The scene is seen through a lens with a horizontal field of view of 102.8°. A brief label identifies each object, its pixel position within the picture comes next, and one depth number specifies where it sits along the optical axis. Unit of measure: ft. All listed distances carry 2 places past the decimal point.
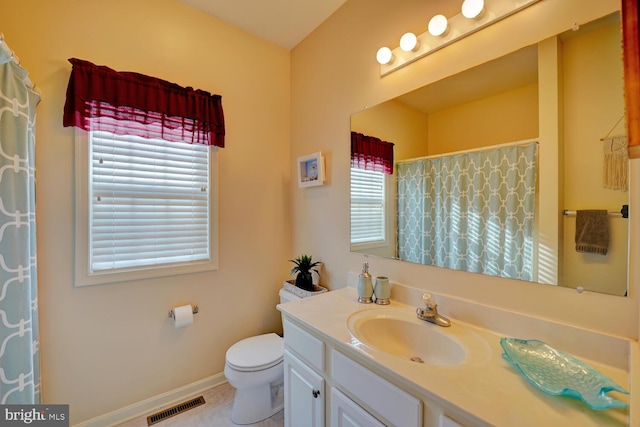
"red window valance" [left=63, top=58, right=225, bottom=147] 4.60
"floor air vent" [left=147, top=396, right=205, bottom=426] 5.22
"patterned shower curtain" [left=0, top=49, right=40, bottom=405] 3.19
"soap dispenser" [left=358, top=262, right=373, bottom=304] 4.48
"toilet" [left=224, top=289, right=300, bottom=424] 4.97
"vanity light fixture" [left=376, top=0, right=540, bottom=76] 3.35
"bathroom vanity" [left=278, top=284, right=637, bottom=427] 2.09
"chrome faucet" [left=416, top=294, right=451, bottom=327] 3.60
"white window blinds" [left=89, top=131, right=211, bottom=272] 4.95
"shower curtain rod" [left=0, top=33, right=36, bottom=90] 2.96
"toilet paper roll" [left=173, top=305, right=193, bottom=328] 5.51
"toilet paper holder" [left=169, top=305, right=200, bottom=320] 5.66
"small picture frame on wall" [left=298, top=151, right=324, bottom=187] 5.99
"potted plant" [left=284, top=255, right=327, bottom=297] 6.11
